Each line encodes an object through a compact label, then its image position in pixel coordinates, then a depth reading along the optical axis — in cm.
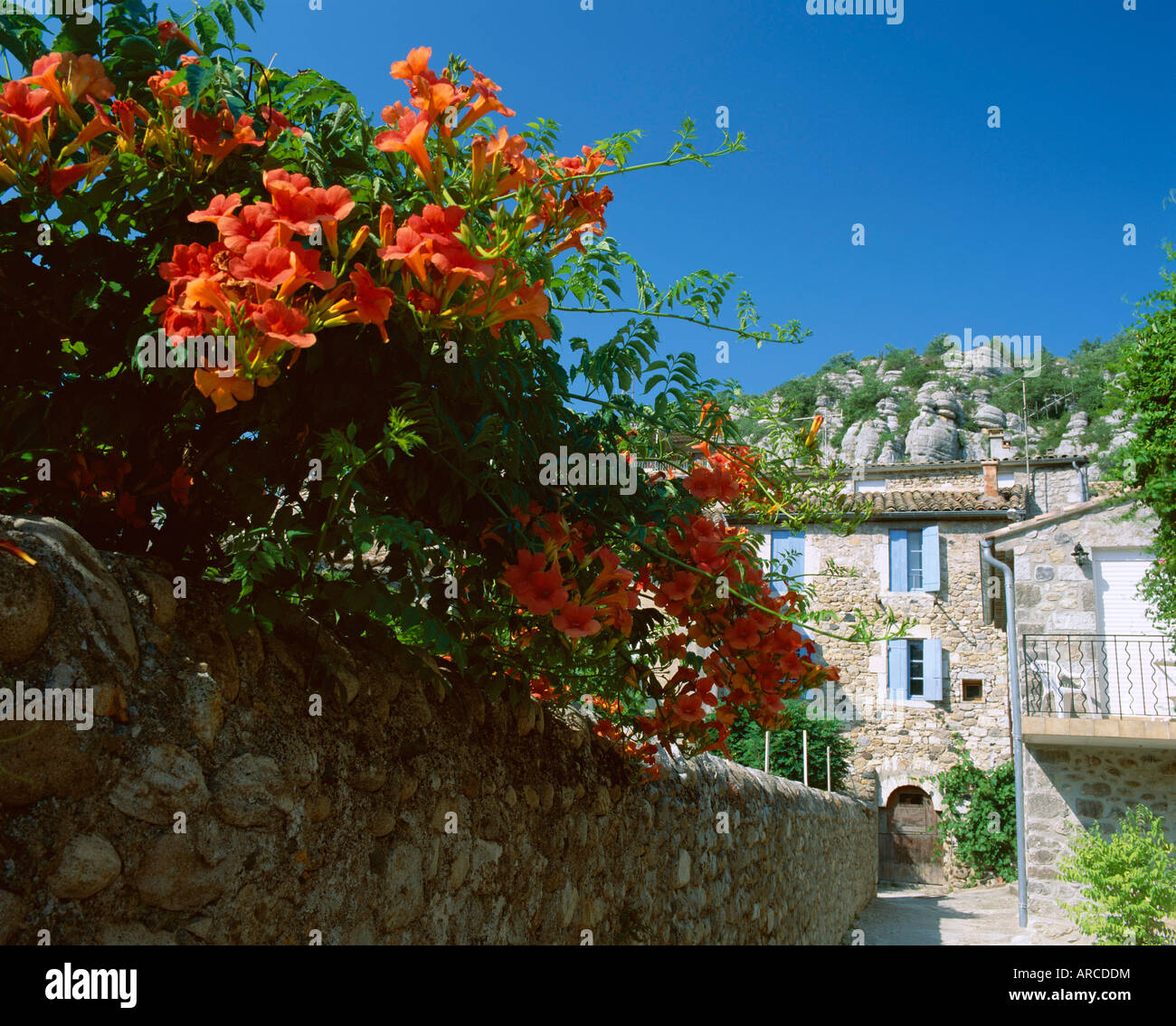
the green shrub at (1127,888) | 809
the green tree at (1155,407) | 755
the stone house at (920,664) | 1922
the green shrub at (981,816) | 1812
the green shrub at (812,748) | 1844
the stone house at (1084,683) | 1066
